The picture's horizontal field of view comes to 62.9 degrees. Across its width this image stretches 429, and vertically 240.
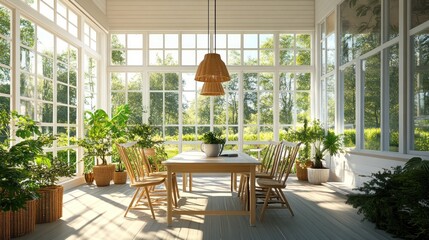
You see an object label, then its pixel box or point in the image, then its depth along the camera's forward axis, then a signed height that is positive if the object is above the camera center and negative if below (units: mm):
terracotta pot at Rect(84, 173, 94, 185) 7262 -1187
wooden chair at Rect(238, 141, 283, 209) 4829 -803
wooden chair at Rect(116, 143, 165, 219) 4477 -741
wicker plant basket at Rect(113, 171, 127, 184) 7453 -1204
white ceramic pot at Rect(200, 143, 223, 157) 4980 -418
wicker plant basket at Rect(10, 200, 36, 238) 3692 -1075
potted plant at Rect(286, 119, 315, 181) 7680 -532
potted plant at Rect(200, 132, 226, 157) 4983 -335
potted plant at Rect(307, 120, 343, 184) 7027 -575
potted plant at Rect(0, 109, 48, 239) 3189 -581
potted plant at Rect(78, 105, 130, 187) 7055 -356
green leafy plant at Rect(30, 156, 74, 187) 4027 -595
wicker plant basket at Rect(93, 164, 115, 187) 7047 -1094
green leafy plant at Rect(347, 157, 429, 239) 3424 -889
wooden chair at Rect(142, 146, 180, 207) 5133 -821
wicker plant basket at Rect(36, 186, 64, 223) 4227 -1014
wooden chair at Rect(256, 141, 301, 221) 4424 -806
